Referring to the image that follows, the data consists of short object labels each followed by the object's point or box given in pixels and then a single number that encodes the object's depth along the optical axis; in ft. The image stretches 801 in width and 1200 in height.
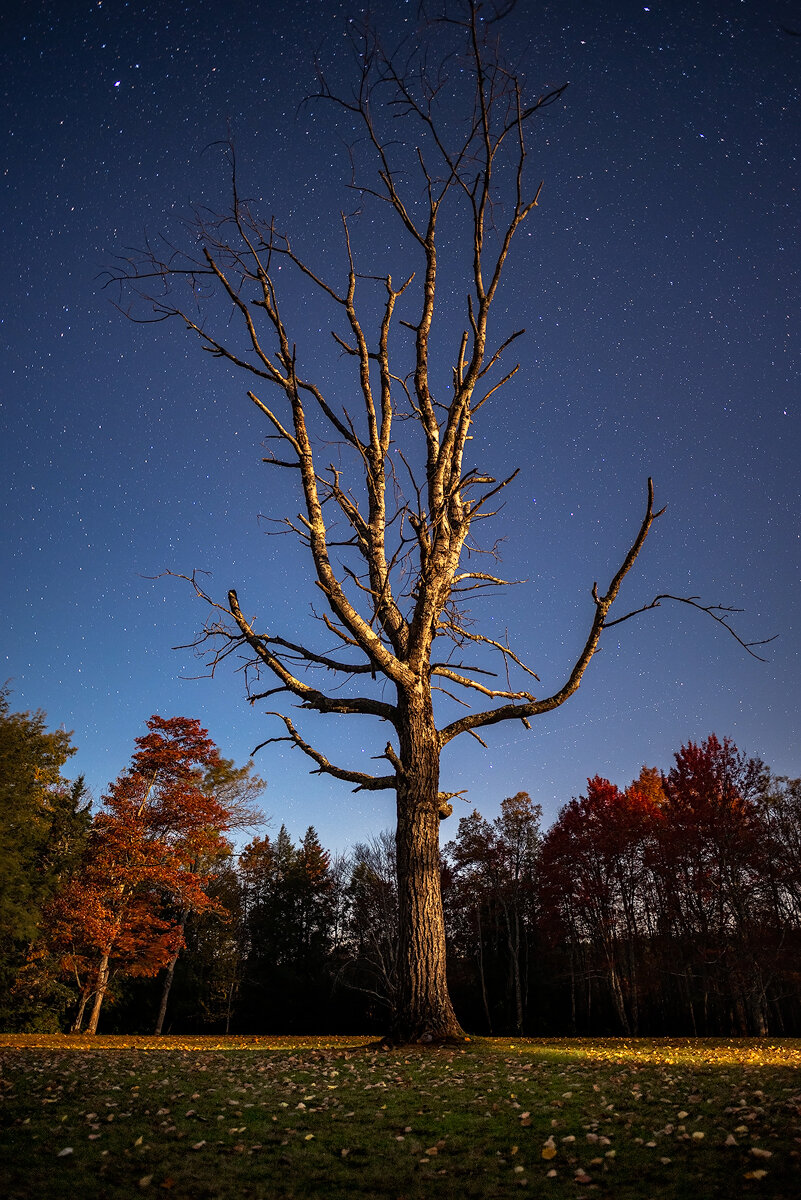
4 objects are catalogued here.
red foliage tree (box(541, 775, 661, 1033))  93.71
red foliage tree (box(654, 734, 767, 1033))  68.08
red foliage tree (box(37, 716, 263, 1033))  71.67
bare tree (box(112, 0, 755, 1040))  25.50
